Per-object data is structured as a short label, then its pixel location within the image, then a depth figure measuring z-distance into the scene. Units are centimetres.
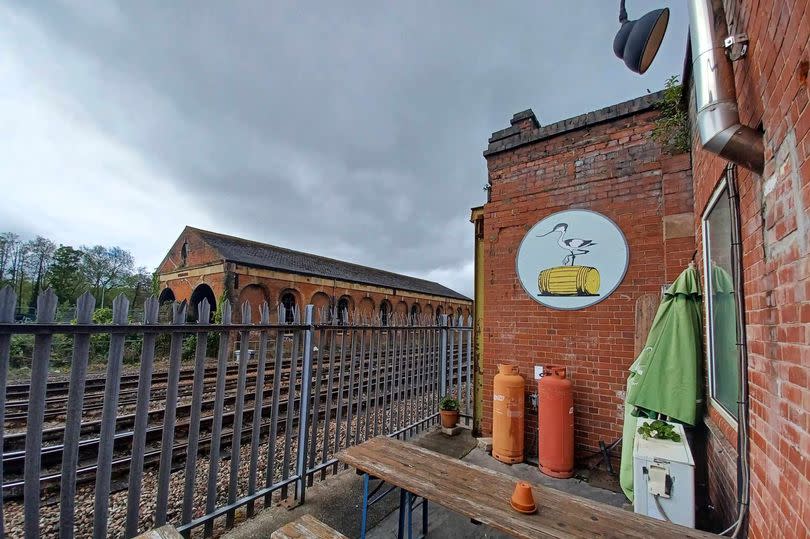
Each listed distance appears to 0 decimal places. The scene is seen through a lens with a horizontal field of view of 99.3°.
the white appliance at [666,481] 251
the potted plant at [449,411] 549
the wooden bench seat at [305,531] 190
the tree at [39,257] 3266
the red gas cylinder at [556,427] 399
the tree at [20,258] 3401
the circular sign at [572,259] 429
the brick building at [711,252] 135
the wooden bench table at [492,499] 173
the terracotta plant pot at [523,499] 186
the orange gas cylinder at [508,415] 436
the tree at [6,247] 3341
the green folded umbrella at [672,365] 304
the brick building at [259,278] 1883
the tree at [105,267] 3412
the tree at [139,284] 3384
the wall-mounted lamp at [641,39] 232
